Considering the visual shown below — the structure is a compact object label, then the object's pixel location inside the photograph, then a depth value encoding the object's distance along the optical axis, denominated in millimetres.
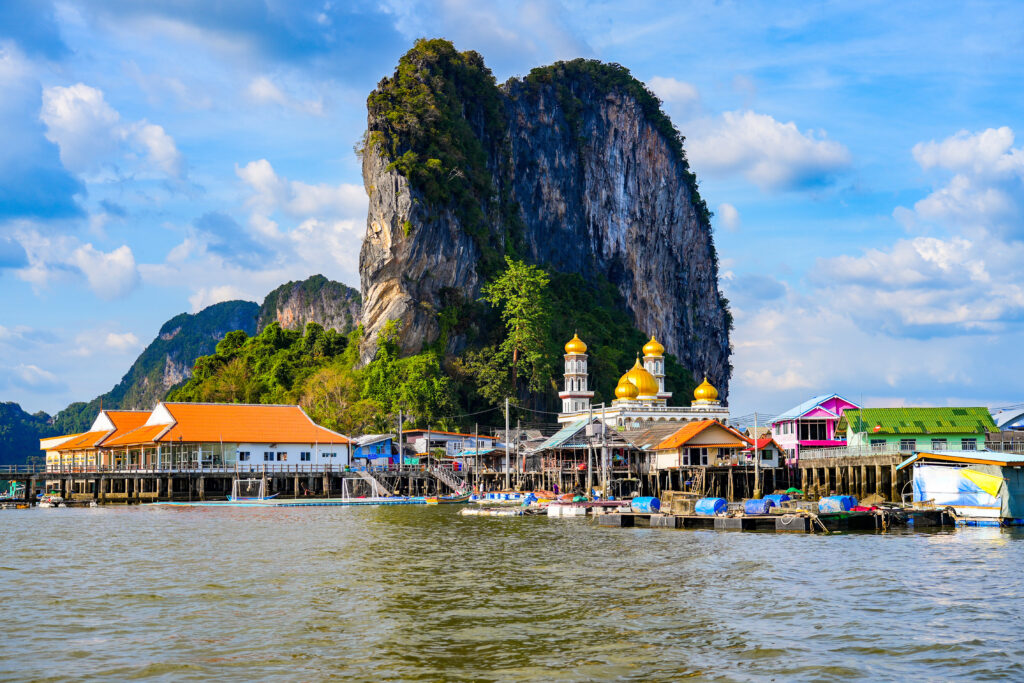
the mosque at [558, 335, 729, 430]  101000
